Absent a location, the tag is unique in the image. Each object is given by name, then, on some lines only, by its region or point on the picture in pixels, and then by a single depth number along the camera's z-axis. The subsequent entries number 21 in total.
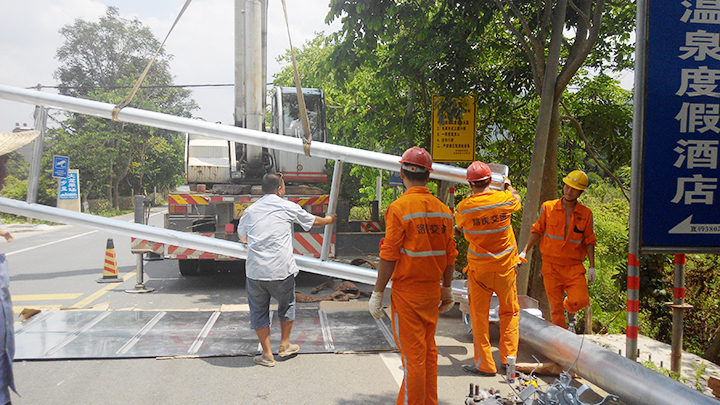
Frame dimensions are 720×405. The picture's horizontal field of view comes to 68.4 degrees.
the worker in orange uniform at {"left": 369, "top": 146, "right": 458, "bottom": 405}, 3.59
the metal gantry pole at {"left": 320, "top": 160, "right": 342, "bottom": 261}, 4.85
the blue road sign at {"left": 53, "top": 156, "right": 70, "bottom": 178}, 17.52
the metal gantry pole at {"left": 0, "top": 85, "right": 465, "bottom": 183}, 4.63
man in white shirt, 4.91
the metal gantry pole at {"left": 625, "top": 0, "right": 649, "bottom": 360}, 3.79
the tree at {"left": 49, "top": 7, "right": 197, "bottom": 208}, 34.16
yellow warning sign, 8.00
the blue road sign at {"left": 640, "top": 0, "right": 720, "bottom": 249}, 3.78
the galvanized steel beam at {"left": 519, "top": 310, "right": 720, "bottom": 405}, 3.35
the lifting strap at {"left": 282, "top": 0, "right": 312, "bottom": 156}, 4.73
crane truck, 7.70
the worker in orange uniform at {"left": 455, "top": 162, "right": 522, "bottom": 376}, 4.67
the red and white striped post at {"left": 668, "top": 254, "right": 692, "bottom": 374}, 4.55
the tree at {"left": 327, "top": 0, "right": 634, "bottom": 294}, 6.37
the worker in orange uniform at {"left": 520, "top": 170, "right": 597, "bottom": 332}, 5.10
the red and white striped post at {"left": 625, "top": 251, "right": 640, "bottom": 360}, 3.91
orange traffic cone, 9.60
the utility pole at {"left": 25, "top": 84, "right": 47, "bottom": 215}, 4.82
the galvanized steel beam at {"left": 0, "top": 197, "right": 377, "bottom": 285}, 4.94
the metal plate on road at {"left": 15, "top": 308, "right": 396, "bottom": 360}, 5.17
